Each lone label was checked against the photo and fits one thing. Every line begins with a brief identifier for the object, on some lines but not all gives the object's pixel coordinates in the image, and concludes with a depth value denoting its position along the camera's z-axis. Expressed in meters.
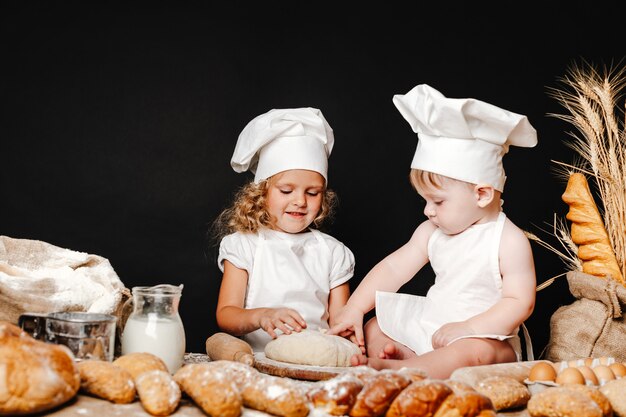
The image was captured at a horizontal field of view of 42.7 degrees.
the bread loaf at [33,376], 1.40
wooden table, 1.49
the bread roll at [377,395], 1.56
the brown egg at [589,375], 1.99
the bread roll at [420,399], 1.53
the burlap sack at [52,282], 2.03
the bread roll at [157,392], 1.51
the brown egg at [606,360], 2.19
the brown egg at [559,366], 2.14
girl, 2.82
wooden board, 2.08
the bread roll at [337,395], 1.58
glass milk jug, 1.86
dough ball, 2.17
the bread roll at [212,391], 1.52
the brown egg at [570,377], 1.92
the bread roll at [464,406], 1.53
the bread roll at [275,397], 1.56
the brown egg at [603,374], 2.03
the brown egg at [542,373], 1.99
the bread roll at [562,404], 1.61
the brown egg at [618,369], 2.07
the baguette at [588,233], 2.62
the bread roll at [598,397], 1.71
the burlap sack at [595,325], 2.48
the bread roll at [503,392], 1.79
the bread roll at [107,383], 1.54
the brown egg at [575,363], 2.14
